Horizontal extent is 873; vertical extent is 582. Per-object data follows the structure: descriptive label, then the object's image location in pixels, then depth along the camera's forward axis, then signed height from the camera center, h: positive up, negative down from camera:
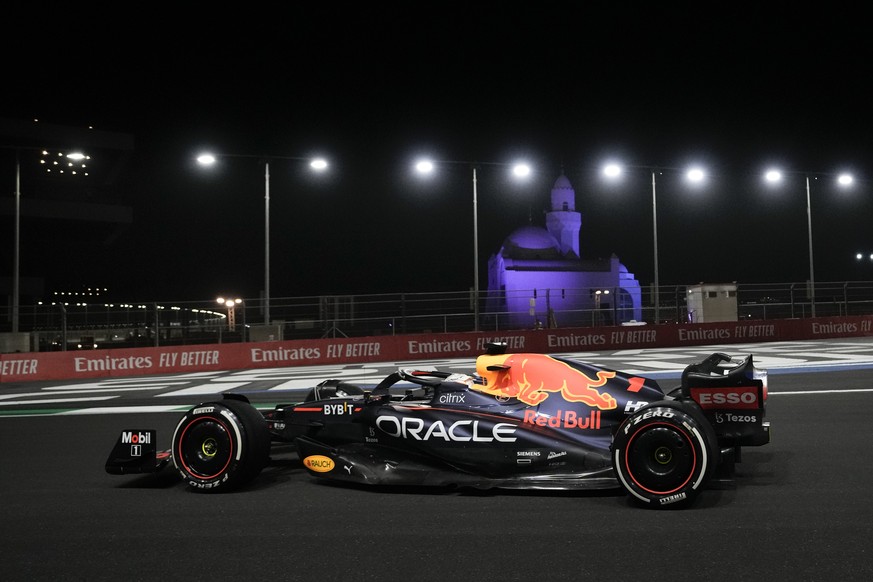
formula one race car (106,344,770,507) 4.80 -0.96
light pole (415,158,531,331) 25.30 +5.35
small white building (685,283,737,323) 27.05 +0.28
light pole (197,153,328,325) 23.80 +5.31
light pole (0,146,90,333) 42.00 +9.91
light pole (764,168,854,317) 30.87 +5.99
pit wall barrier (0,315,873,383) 20.69 -1.10
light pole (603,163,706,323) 27.50 +5.70
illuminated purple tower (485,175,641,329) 68.81 +5.31
